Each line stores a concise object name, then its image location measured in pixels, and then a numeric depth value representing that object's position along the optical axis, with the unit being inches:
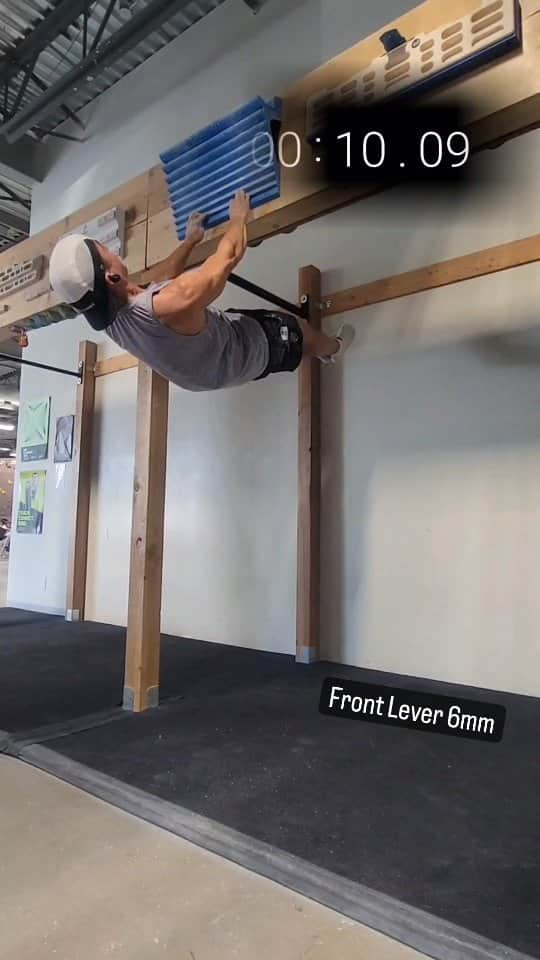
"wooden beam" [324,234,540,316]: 120.0
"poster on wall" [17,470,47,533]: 228.5
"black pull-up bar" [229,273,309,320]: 108.3
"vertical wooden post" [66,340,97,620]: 200.4
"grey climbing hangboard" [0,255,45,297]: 128.6
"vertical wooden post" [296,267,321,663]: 139.9
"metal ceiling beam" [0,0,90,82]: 162.2
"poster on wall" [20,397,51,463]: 231.8
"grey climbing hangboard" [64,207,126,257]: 113.8
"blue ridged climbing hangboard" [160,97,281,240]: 88.8
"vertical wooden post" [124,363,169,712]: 107.3
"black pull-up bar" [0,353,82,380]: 167.7
